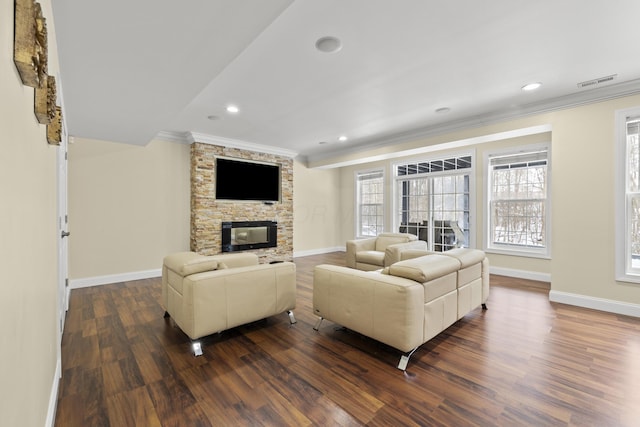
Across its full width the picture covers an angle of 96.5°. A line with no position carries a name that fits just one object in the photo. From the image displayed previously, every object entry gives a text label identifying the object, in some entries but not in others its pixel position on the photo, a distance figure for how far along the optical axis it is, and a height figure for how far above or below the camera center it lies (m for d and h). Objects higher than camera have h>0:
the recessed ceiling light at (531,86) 3.26 +1.46
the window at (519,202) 4.85 +0.19
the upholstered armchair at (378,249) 4.53 -0.67
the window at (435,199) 5.76 +0.28
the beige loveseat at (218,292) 2.37 -0.74
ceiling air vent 3.08 +1.46
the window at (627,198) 3.27 +0.17
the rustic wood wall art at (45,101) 1.18 +0.47
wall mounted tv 5.71 +0.67
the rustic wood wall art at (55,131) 1.62 +0.47
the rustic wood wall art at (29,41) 0.84 +0.54
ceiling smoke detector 2.37 +1.43
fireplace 5.71 -0.50
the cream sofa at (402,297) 2.13 -0.72
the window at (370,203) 7.44 +0.25
